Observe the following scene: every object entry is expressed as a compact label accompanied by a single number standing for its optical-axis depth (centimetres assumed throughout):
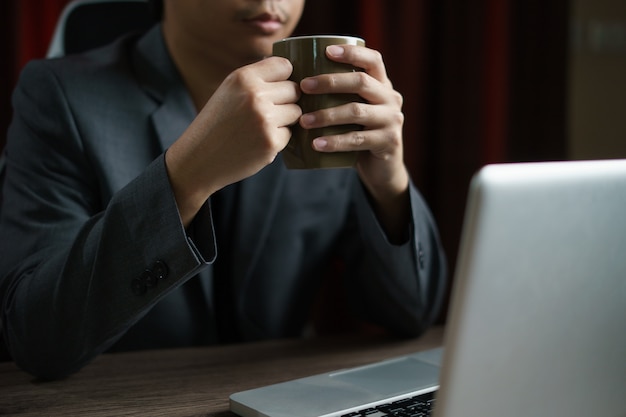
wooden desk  107
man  110
